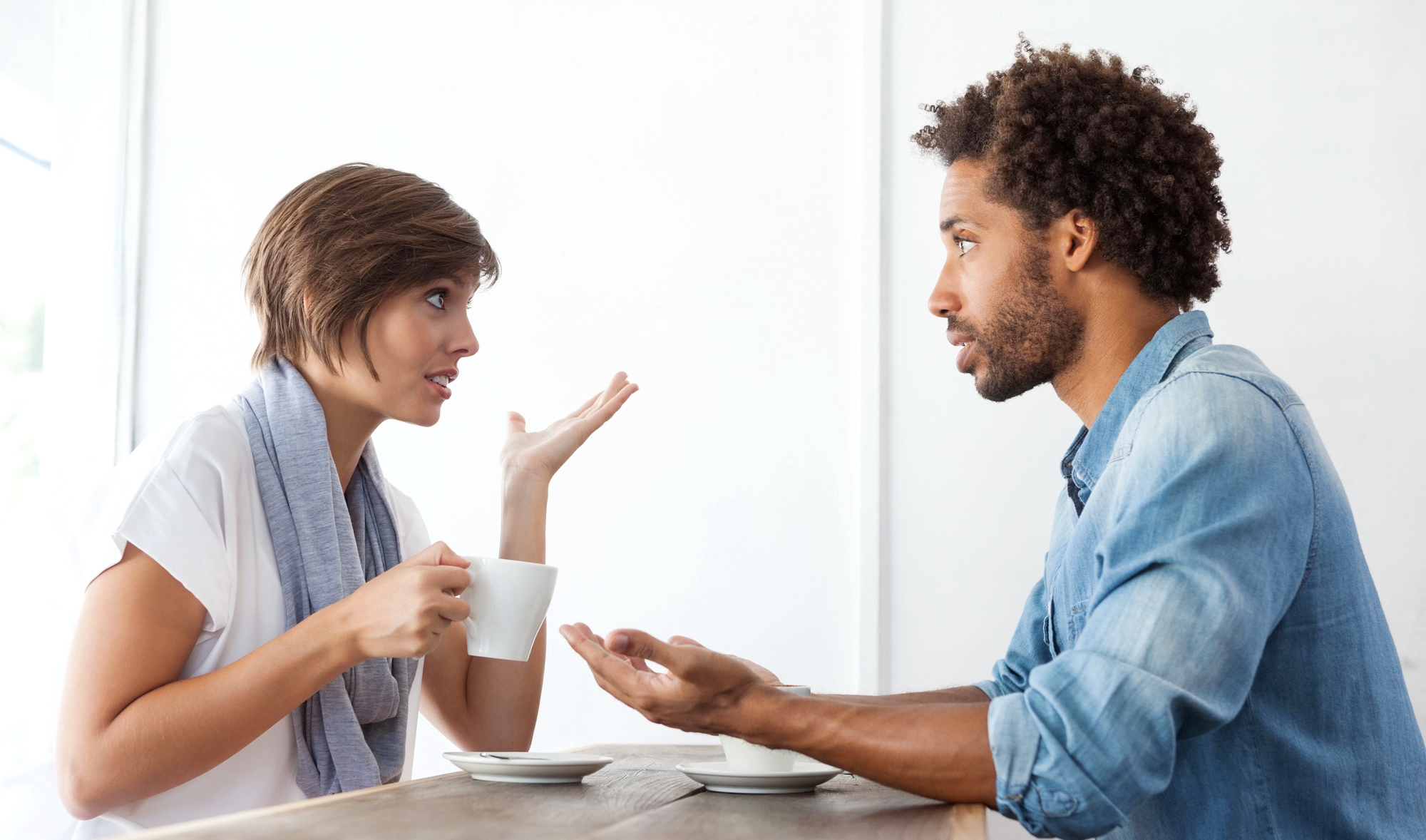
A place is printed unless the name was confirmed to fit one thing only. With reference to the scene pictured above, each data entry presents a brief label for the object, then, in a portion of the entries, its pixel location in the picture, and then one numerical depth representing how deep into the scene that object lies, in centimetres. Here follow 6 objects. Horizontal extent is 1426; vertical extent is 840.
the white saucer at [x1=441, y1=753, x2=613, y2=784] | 105
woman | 110
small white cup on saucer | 107
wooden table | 78
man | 81
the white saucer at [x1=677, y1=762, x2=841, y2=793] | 103
